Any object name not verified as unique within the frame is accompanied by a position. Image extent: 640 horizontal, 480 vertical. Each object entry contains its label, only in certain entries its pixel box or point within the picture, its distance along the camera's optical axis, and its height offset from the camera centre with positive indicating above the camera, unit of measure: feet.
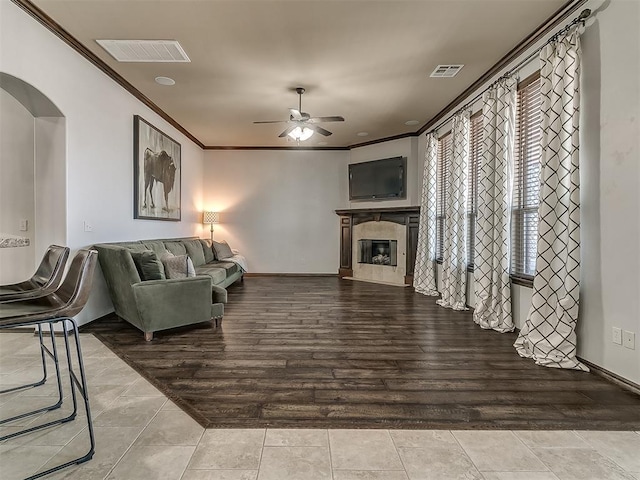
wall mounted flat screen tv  21.29 +3.95
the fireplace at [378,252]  21.77 -0.98
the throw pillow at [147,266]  11.03 -1.02
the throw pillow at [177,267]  12.17 -1.16
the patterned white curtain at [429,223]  18.04 +0.81
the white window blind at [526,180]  10.59 +1.97
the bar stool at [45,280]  5.53 -0.85
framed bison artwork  14.98 +3.18
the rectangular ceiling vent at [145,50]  10.69 +6.26
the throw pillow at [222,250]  21.61 -0.92
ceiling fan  13.98 +4.97
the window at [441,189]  17.58 +2.66
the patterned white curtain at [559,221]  8.53 +0.47
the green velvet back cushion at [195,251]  17.94 -0.87
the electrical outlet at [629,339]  7.31 -2.23
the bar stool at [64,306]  4.59 -1.11
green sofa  10.43 -2.03
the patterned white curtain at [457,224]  14.61 +0.67
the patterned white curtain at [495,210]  11.33 +1.03
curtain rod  8.41 +5.80
